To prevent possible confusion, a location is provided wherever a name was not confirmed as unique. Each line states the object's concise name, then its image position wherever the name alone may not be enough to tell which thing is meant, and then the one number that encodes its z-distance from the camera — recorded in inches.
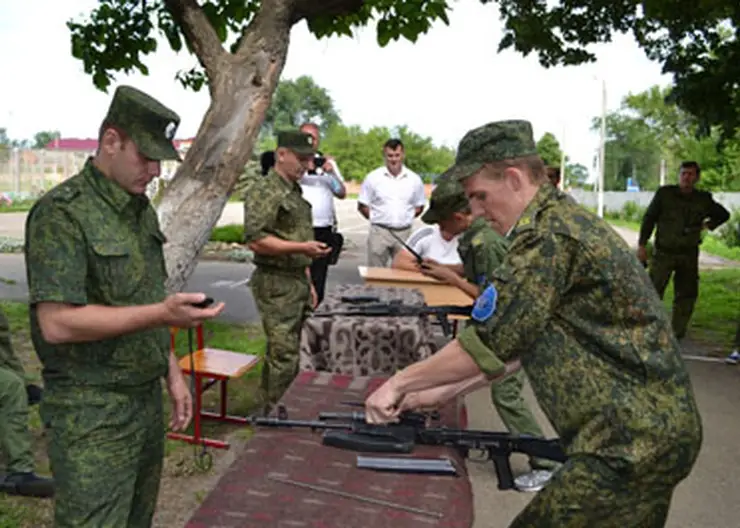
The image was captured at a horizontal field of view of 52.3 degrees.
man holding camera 276.8
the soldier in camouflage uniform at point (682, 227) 325.4
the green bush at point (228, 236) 709.9
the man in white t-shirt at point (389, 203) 305.4
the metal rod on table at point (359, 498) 91.6
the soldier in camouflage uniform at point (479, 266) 153.4
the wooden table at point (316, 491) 87.7
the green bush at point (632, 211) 1470.2
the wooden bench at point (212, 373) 187.6
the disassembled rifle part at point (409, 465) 102.7
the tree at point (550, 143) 2564.0
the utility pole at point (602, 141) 1375.0
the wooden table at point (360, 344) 168.6
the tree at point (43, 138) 4126.5
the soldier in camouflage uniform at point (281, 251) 182.2
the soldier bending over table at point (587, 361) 75.8
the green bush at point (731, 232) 881.5
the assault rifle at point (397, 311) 143.9
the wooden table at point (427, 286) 225.6
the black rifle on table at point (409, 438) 97.3
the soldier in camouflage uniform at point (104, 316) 86.9
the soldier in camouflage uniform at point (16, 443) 156.4
